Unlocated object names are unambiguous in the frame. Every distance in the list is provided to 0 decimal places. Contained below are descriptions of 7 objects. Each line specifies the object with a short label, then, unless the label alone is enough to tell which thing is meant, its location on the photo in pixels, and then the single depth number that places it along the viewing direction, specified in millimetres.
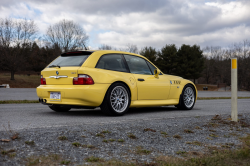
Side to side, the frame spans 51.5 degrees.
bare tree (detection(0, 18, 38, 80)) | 40094
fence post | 5469
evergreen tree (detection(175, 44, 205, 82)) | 54625
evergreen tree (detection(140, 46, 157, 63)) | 56231
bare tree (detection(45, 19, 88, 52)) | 50847
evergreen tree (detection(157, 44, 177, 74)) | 55250
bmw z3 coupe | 5855
